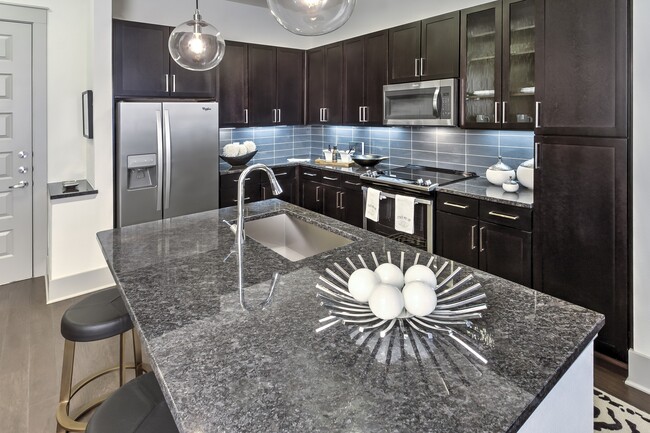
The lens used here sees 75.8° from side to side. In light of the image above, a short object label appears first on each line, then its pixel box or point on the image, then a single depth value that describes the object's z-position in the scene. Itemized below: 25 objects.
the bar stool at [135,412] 1.16
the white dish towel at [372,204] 4.03
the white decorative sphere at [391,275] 1.32
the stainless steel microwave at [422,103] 3.69
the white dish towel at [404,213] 3.67
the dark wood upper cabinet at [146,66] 3.80
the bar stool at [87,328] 1.83
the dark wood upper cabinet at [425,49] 3.66
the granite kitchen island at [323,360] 0.85
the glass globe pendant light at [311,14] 1.59
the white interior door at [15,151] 3.79
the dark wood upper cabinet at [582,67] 2.31
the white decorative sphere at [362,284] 1.28
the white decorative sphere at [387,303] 1.18
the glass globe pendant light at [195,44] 2.46
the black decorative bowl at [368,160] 4.65
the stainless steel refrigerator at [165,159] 3.76
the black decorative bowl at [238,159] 4.72
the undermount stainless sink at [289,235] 2.53
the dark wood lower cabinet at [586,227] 2.42
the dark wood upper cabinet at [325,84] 4.91
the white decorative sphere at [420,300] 1.19
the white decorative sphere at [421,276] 1.30
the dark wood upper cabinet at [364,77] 4.36
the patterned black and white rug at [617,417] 2.04
